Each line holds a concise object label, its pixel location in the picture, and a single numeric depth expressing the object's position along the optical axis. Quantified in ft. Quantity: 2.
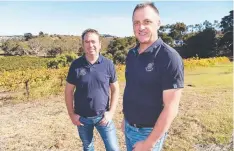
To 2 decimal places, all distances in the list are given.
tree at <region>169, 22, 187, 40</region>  183.52
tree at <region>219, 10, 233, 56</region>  151.31
